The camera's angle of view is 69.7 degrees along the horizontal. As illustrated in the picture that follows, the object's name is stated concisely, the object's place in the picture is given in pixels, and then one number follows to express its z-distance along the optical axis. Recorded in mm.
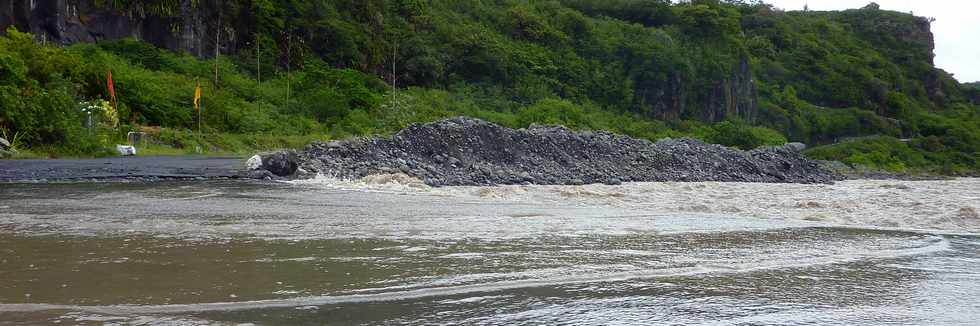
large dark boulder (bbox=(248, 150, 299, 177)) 15781
